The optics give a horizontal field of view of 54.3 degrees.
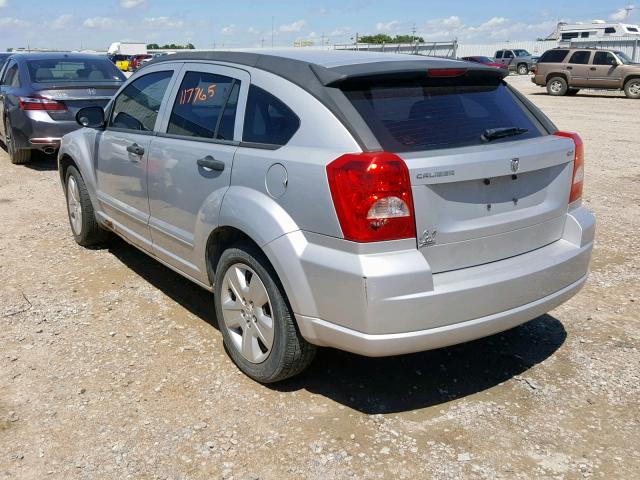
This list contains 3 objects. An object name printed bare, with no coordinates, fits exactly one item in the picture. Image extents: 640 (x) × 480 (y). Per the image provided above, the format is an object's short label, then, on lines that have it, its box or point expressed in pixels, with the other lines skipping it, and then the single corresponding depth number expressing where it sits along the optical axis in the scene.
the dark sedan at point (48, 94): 8.99
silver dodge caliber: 2.73
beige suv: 23.61
